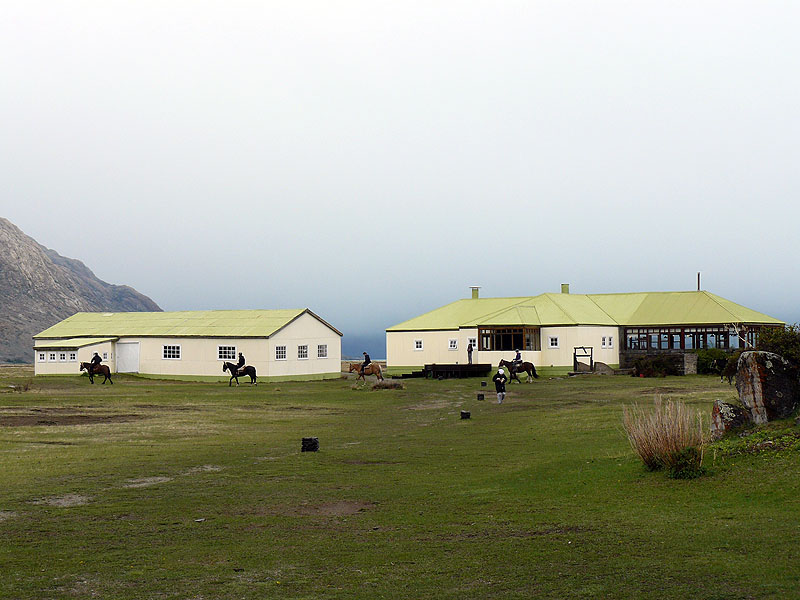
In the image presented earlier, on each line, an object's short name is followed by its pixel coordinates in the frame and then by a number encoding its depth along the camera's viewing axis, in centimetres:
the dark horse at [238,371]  5434
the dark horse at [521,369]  5395
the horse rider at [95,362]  5522
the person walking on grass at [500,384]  3838
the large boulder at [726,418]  1894
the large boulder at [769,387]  1872
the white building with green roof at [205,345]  6097
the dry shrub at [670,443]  1609
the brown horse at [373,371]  5328
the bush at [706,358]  6150
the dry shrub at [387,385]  5125
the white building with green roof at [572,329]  6625
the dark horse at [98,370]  5500
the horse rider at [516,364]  5442
